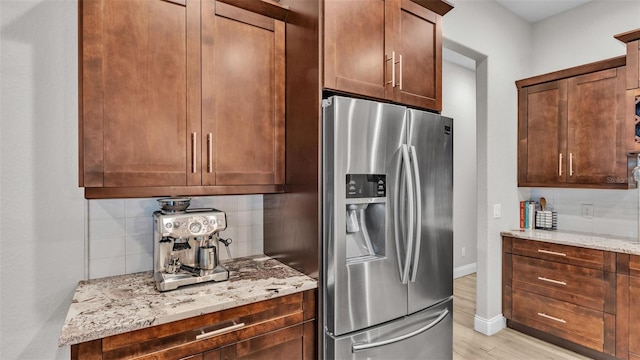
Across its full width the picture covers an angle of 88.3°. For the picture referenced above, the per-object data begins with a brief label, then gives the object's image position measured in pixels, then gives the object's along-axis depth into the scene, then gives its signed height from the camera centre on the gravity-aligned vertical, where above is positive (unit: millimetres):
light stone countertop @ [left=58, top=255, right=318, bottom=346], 1168 -506
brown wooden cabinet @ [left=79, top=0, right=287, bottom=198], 1380 +389
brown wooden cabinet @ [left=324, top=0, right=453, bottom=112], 1644 +713
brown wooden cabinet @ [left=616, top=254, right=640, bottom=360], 2312 -932
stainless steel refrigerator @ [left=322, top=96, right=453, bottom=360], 1575 -276
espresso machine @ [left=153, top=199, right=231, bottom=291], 1501 -331
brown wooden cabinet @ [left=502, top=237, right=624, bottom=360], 2449 -965
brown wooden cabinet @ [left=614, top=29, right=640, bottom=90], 2414 +895
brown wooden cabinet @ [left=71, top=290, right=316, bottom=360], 1198 -640
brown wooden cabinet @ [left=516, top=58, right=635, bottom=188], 2635 +431
